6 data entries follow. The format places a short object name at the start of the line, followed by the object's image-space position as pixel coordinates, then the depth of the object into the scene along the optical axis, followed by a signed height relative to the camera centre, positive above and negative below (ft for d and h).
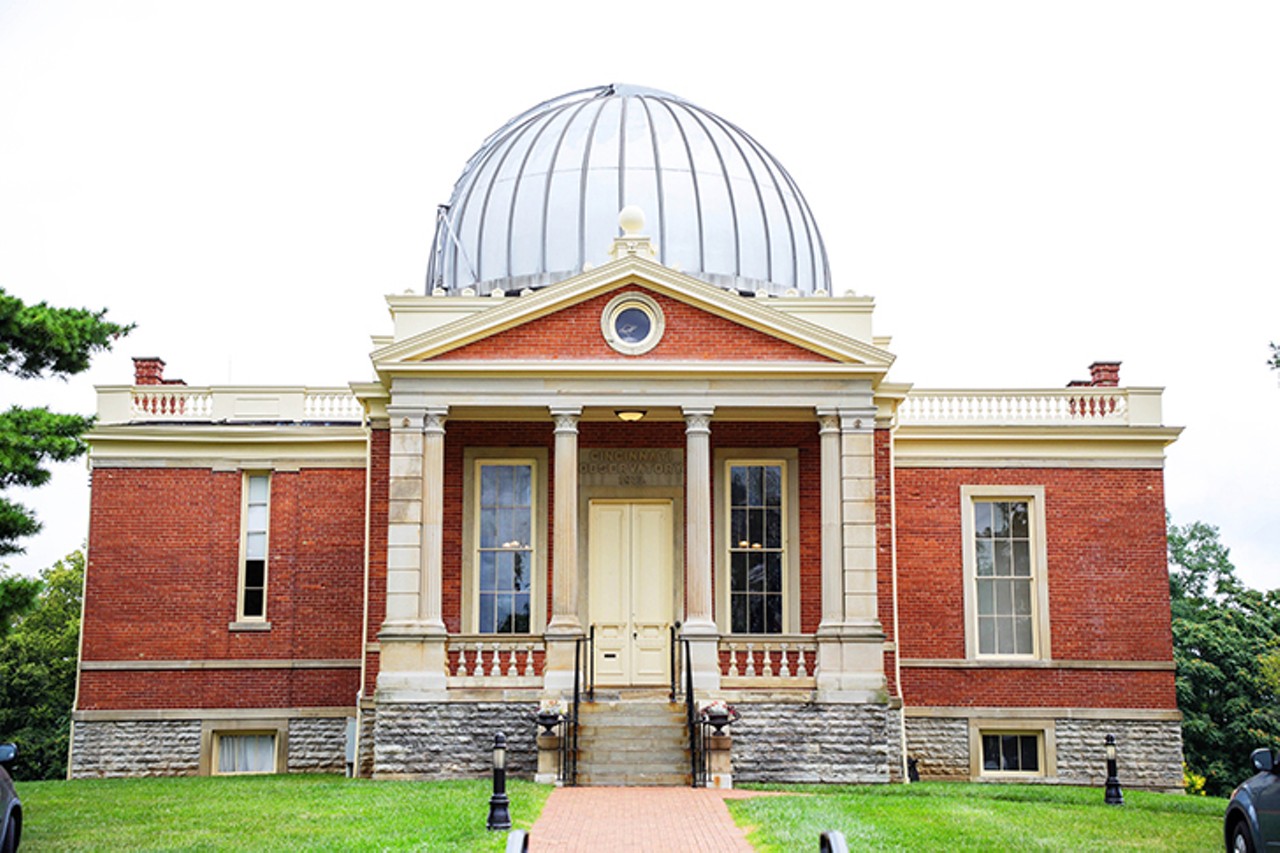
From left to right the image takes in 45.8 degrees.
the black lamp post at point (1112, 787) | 58.39 -6.47
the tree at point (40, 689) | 121.29 -5.46
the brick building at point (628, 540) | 69.10 +4.08
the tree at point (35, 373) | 46.93 +7.99
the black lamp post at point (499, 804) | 45.47 -5.48
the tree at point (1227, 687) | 115.65 -5.37
